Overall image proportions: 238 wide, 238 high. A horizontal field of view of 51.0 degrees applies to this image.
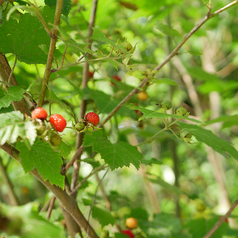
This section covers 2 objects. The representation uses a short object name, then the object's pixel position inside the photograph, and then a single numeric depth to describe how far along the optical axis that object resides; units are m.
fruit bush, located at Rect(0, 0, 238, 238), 0.38
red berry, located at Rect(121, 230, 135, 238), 0.75
